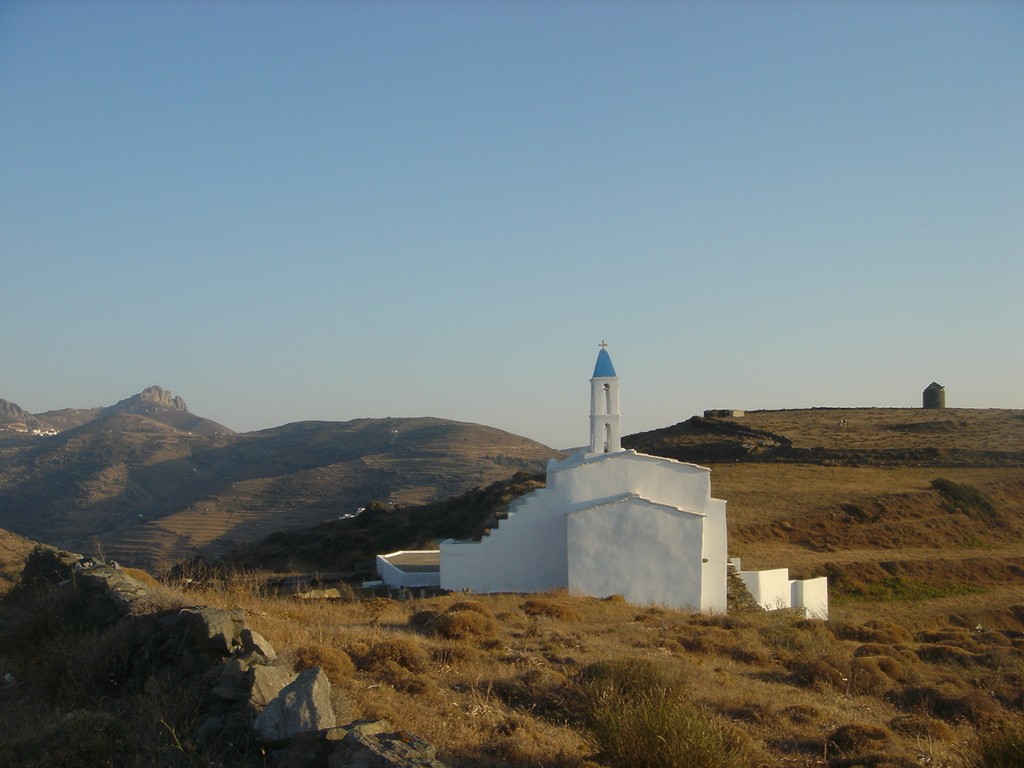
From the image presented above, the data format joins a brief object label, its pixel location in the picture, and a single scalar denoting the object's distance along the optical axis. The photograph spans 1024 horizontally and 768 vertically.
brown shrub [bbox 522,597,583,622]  15.70
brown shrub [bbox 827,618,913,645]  17.39
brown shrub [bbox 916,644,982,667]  15.27
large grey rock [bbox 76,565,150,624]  9.96
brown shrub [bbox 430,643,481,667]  10.52
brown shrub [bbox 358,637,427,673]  9.52
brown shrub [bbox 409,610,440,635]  13.21
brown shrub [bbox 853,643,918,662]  14.77
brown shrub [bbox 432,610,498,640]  12.55
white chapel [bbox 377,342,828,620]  20.09
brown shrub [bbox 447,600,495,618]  14.80
